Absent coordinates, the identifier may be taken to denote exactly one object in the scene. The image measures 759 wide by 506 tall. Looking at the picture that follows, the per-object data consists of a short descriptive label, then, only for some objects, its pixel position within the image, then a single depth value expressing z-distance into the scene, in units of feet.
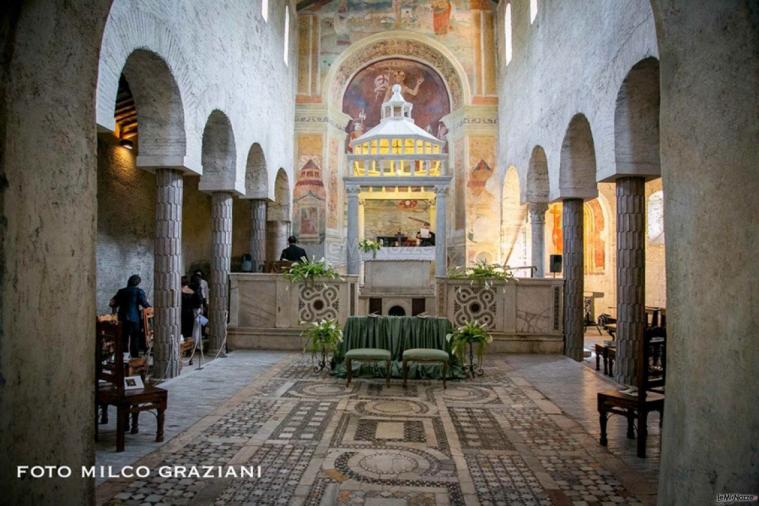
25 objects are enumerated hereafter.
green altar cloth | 26.30
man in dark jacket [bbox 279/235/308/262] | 40.93
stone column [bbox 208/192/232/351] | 35.42
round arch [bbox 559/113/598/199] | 34.96
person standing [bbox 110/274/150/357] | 28.25
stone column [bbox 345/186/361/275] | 53.06
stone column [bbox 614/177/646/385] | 26.71
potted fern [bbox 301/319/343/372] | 27.22
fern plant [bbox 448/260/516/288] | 34.63
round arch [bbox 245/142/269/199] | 44.83
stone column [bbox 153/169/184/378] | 26.71
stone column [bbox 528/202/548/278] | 46.37
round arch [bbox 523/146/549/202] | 44.88
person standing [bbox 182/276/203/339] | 33.60
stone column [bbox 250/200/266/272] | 46.50
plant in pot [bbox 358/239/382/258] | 42.48
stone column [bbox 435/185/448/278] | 53.47
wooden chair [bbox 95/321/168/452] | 15.58
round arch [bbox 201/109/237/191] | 35.04
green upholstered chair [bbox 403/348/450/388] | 23.85
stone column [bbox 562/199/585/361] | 34.73
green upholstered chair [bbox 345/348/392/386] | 23.89
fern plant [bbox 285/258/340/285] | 34.94
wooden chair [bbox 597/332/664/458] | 15.43
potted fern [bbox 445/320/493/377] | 26.14
